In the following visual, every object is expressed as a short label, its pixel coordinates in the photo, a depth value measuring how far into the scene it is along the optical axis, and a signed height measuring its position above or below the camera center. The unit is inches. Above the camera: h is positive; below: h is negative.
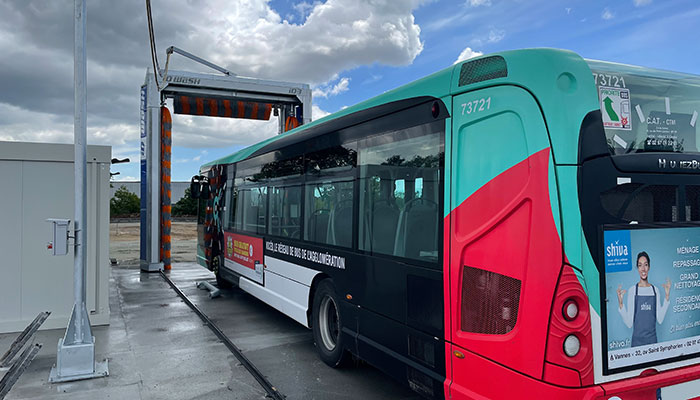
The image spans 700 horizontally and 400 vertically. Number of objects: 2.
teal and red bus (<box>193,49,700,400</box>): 111.0 -6.8
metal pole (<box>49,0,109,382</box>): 213.6 -15.1
